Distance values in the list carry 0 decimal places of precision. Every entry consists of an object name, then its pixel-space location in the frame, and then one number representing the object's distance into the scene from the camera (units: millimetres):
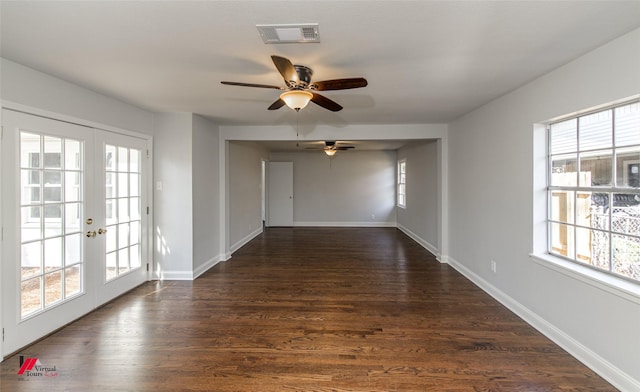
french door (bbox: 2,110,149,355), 2314
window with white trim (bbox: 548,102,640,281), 1979
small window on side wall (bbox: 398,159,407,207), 7713
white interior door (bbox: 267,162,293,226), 8688
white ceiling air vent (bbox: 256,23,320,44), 1765
